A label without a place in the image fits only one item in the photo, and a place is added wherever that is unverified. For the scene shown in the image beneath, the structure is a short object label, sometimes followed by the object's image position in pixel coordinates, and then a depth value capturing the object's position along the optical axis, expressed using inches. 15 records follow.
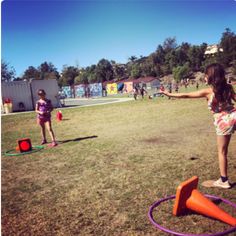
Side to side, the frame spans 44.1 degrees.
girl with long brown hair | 174.1
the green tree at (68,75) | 4291.3
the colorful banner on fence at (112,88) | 3050.4
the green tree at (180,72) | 3548.2
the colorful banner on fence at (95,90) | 2437.3
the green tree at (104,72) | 4001.0
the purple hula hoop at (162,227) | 126.7
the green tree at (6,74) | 2120.8
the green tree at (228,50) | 3257.9
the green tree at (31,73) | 4325.8
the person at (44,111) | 363.3
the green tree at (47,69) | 4623.3
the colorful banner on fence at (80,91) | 2610.7
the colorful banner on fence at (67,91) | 2790.4
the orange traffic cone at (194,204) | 138.3
